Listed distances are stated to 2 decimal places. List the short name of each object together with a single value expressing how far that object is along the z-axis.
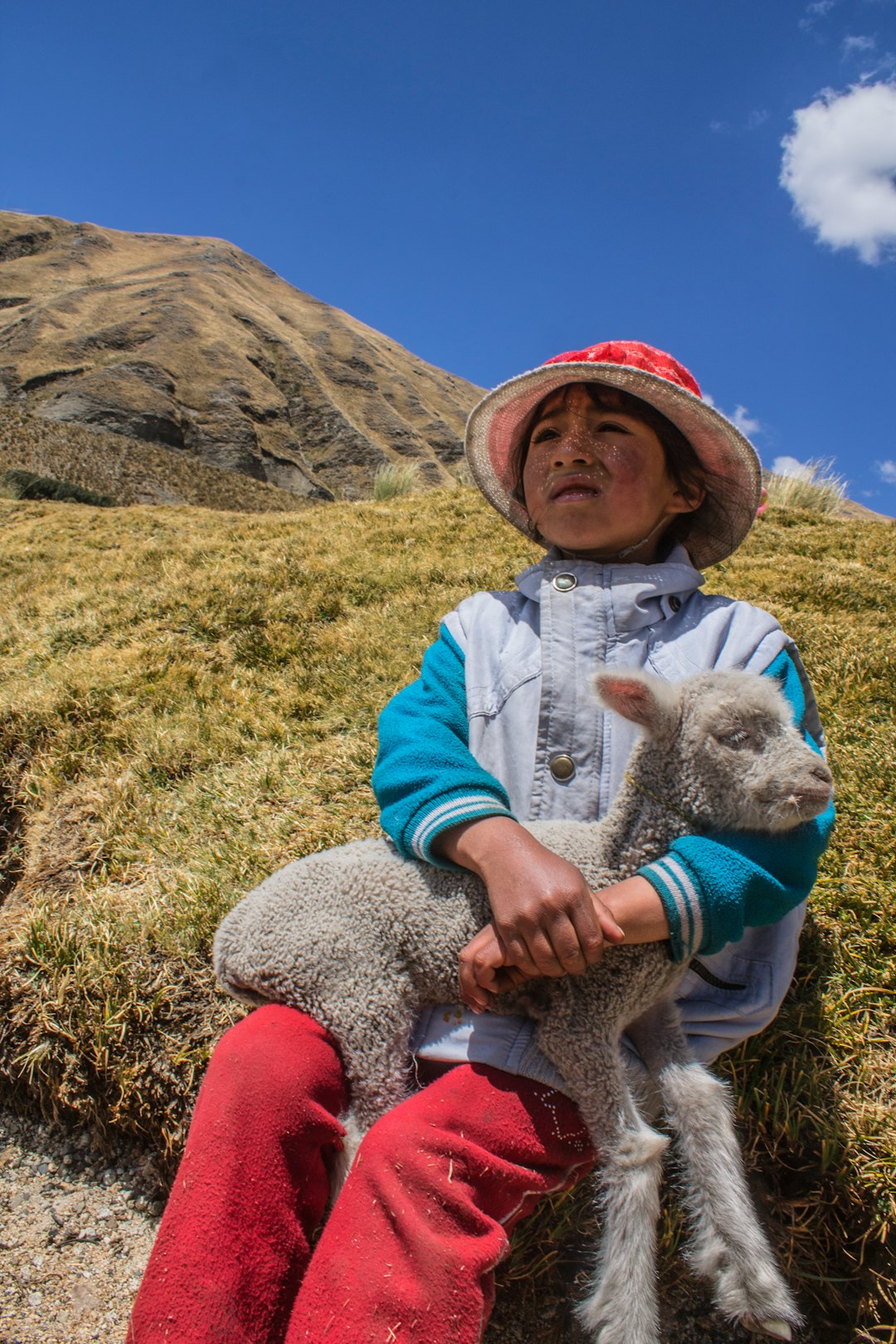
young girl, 1.35
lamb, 1.39
